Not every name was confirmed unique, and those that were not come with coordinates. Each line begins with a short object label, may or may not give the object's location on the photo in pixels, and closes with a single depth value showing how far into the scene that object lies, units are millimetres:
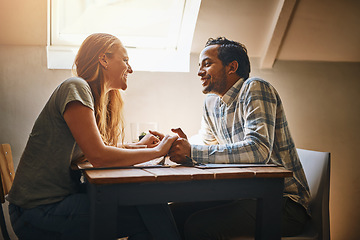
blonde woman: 1461
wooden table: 1246
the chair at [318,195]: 1808
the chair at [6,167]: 2146
